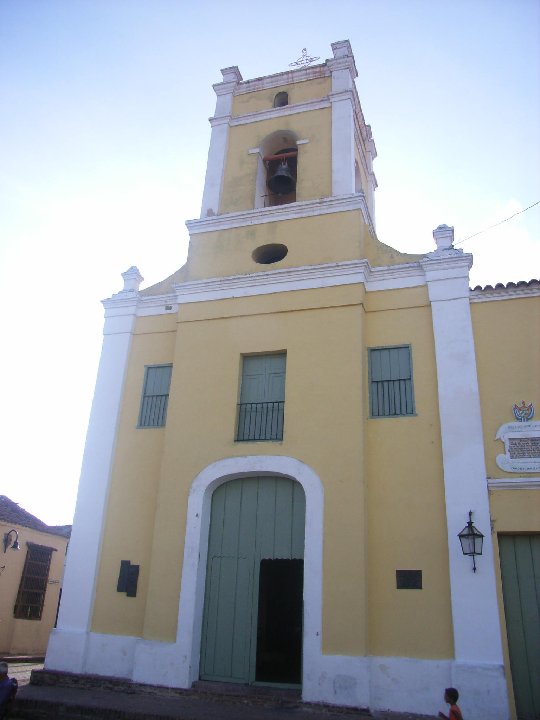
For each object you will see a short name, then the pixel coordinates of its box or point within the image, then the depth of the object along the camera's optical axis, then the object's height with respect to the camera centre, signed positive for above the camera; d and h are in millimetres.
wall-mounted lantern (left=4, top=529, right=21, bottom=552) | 17156 +1802
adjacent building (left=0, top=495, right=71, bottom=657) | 17125 +916
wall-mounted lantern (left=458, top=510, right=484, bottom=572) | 8461 +1178
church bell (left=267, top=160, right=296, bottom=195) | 12770 +8825
